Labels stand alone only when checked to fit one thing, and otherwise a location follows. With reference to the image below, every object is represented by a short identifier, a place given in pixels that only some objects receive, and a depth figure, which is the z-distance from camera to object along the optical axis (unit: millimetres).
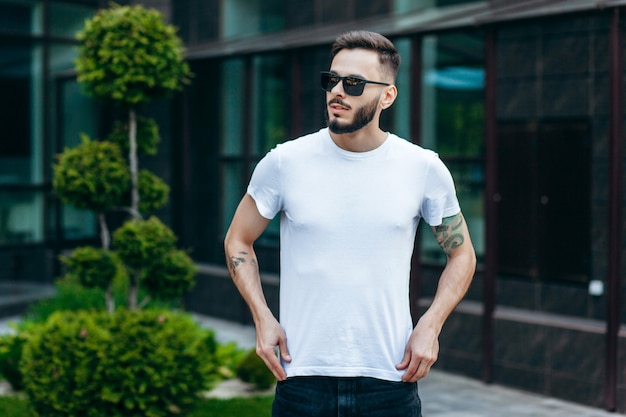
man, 3545
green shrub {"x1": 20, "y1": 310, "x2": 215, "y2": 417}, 7184
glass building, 9406
